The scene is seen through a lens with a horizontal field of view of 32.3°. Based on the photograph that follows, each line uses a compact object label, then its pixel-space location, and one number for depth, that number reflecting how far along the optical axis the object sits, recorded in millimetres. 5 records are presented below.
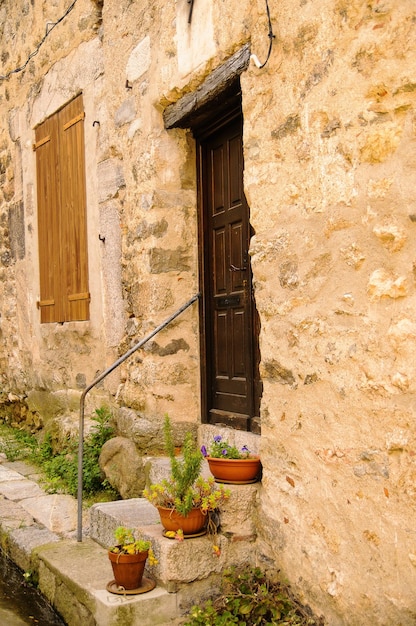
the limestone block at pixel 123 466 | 4598
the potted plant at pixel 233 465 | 3566
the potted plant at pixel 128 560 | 3309
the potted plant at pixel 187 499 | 3412
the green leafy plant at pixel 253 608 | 3145
